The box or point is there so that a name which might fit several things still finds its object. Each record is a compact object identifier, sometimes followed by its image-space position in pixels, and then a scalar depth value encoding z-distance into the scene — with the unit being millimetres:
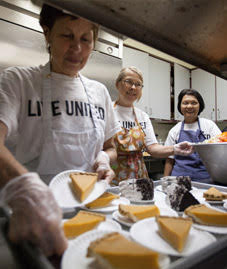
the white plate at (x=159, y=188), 1057
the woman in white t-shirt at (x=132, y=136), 1583
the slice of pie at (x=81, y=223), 538
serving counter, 357
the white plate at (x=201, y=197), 870
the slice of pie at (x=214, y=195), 862
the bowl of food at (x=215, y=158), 1023
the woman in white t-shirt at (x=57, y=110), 779
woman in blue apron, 1754
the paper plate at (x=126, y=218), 650
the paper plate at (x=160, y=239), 477
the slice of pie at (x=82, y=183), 678
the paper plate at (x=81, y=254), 405
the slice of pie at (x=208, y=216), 621
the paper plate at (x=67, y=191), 658
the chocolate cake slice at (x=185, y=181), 1019
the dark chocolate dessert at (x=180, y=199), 772
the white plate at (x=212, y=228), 583
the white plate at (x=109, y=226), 583
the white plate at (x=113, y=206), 754
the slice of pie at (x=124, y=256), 392
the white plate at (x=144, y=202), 850
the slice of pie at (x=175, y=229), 488
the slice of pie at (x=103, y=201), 766
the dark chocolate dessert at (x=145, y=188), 879
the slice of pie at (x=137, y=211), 646
